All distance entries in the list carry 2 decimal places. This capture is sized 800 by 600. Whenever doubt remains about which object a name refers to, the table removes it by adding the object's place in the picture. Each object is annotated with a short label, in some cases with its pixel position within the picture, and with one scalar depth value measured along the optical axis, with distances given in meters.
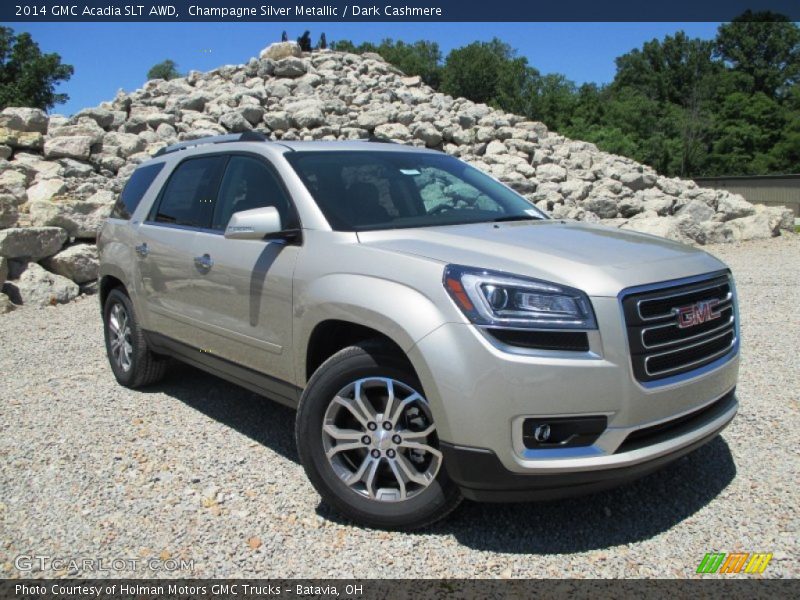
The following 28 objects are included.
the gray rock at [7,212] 10.42
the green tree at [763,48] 70.50
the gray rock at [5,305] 9.29
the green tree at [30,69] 53.50
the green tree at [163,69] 93.56
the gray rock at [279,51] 24.64
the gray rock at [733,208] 15.53
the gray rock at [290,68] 23.05
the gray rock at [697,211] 15.27
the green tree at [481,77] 55.03
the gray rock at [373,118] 18.64
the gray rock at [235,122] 17.58
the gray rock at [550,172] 16.61
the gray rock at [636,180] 16.94
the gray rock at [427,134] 17.83
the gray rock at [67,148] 14.86
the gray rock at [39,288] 9.78
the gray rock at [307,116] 18.08
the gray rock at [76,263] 10.45
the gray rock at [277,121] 17.97
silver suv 2.93
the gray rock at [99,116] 18.31
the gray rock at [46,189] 12.05
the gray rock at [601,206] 15.39
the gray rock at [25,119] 15.61
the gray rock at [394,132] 17.80
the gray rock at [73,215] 10.79
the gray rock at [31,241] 9.91
